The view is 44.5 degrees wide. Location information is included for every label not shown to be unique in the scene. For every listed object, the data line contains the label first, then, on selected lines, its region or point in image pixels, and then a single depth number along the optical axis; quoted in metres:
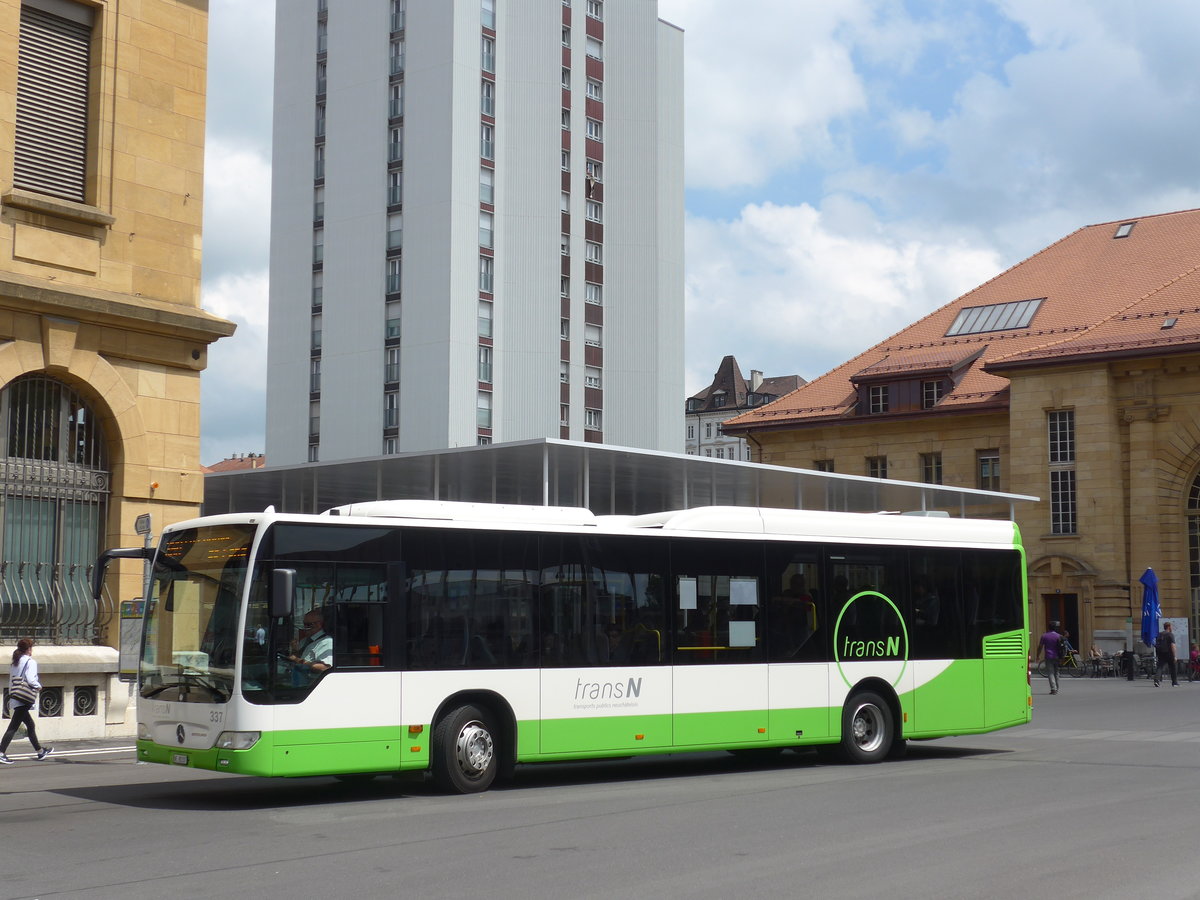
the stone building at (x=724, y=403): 146.25
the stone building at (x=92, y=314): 21.03
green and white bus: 13.25
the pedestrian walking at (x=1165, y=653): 39.94
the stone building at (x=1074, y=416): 50.47
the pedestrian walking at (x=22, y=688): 17.05
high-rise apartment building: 69.44
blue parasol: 43.75
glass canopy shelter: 27.02
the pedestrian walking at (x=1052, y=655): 35.28
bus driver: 13.22
